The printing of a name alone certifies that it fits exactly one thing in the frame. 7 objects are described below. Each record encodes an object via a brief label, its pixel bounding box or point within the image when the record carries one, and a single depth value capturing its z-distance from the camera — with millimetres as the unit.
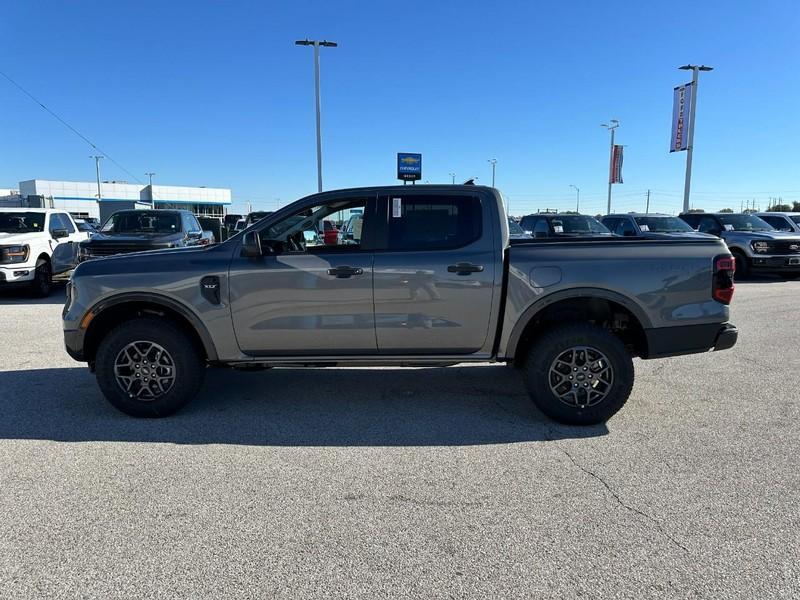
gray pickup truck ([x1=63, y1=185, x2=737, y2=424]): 4422
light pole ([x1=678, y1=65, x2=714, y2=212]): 29016
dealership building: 74562
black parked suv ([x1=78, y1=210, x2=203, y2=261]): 11281
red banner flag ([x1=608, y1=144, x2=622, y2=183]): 44406
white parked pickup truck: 11047
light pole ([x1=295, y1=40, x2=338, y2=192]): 26453
